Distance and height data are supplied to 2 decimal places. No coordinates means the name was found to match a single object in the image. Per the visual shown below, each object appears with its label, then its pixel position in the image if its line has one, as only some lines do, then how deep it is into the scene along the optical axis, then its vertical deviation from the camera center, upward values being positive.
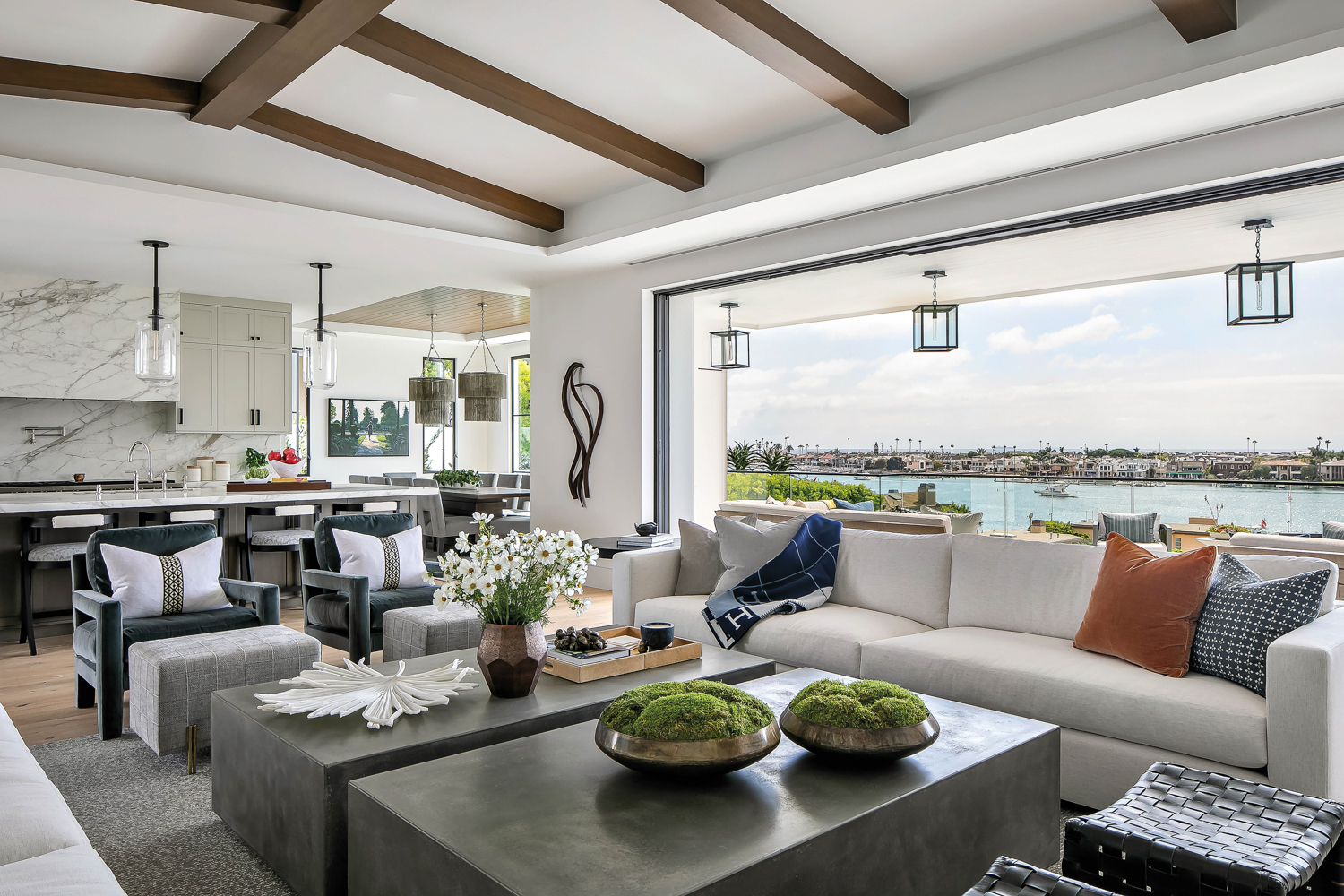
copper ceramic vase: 2.45 -0.61
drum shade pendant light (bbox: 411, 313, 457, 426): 7.41 +0.40
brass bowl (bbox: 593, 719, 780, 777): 1.75 -0.64
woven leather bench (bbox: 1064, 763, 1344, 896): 1.47 -0.73
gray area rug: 2.22 -1.13
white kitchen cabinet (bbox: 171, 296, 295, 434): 7.87 +0.73
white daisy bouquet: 2.42 -0.37
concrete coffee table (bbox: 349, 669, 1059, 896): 1.50 -0.73
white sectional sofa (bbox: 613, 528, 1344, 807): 2.24 -0.72
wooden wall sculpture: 6.82 +0.06
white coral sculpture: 2.32 -0.71
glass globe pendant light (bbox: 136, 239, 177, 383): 5.22 +0.58
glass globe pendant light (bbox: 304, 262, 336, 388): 5.89 +0.58
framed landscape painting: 11.70 +0.24
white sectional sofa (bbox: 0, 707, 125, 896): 1.39 -0.71
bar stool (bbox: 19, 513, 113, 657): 4.84 -0.60
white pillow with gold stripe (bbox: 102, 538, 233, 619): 3.65 -0.59
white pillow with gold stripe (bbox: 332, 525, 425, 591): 4.30 -0.58
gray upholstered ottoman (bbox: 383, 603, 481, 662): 3.64 -0.81
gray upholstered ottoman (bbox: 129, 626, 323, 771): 3.01 -0.83
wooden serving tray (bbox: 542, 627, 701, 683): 2.71 -0.72
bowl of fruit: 6.78 -0.15
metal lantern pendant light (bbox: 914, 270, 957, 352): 6.75 +0.91
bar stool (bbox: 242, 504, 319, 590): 5.72 -0.62
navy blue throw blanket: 3.63 -0.63
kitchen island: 5.09 -0.39
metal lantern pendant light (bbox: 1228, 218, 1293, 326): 4.86 +0.85
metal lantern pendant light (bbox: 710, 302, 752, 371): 8.01 +0.89
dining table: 8.00 -0.51
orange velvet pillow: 2.67 -0.54
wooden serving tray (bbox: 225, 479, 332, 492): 6.25 -0.30
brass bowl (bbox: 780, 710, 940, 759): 1.87 -0.65
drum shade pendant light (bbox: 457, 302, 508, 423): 7.46 +0.44
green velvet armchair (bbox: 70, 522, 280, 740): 3.31 -0.74
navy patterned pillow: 2.46 -0.53
